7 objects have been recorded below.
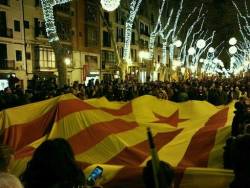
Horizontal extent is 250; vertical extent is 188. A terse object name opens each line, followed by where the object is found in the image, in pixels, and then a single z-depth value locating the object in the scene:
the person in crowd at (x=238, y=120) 3.92
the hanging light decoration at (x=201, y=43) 17.22
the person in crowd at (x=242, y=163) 2.05
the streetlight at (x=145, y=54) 21.17
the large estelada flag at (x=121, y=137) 3.52
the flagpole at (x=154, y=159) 1.50
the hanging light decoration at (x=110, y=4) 10.31
